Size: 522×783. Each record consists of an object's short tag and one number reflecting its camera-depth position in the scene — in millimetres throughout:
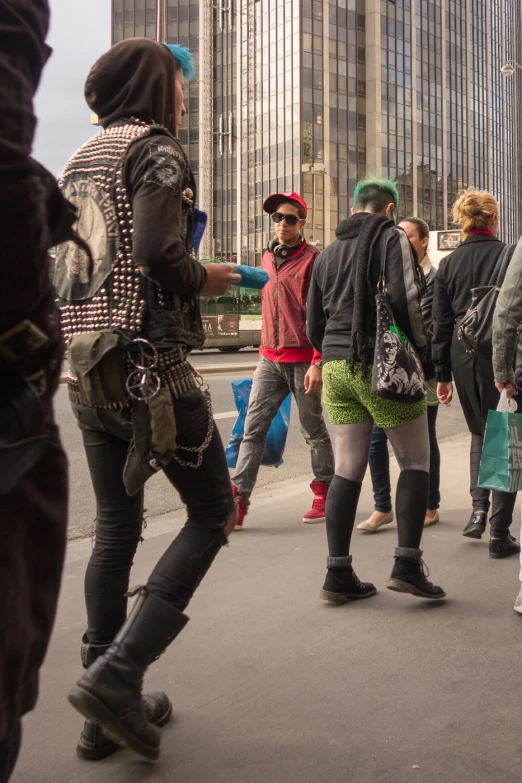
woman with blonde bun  4484
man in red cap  5312
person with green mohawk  3592
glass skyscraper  70438
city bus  32969
